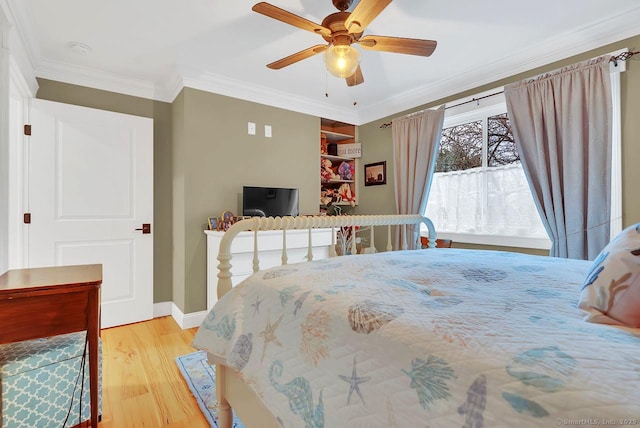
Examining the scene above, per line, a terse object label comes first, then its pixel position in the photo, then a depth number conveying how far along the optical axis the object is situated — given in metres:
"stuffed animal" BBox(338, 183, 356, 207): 4.16
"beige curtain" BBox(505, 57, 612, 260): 2.12
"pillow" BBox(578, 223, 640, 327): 0.66
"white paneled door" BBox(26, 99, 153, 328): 2.57
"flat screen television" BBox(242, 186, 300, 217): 3.10
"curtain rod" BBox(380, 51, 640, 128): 2.05
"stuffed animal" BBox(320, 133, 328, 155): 3.97
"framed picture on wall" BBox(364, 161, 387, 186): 3.86
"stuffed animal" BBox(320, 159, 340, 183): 3.96
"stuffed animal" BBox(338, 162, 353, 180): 4.17
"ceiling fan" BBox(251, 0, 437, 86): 1.52
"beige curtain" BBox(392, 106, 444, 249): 3.21
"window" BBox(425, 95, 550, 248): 2.71
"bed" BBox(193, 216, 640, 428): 0.46
